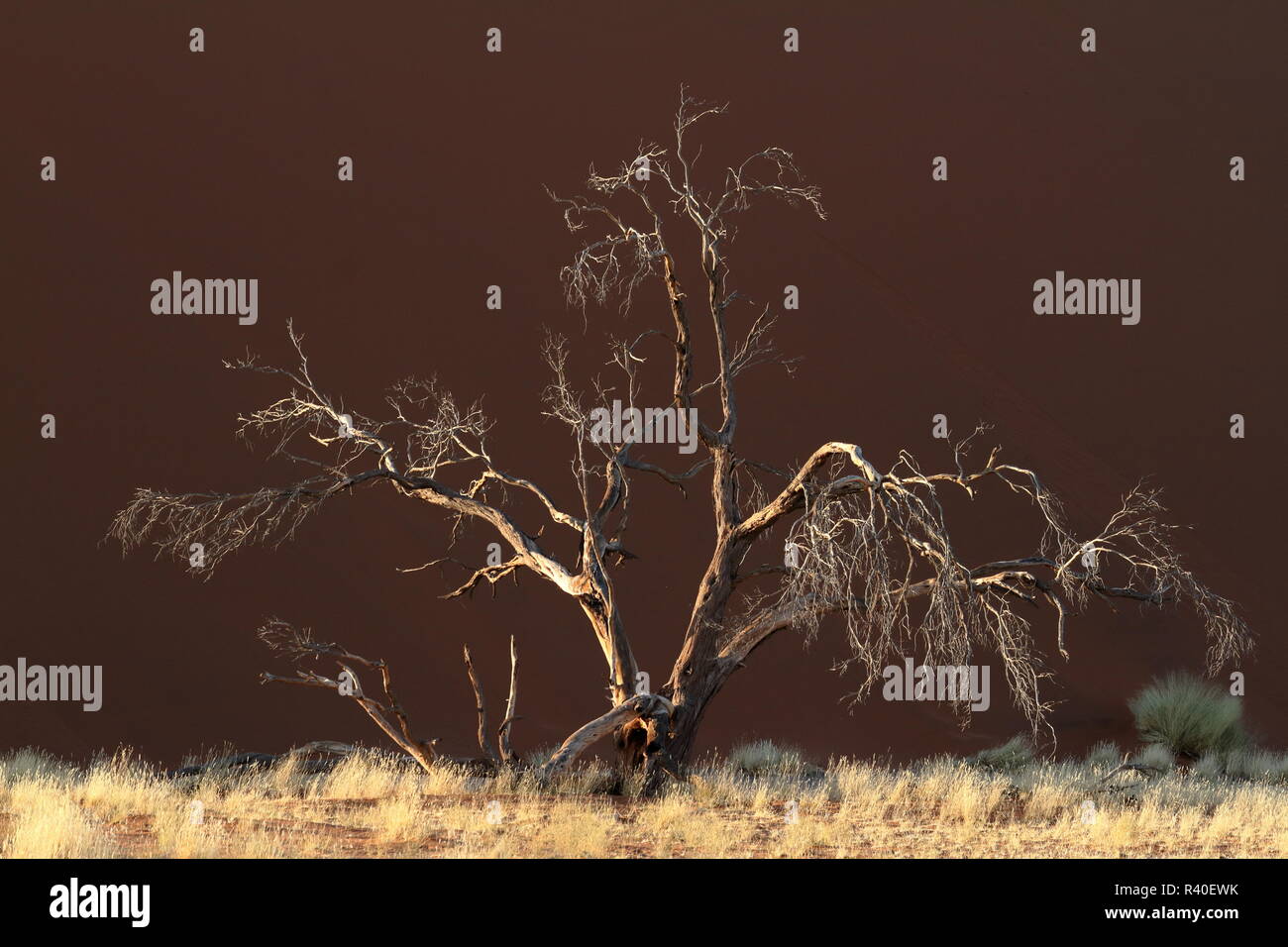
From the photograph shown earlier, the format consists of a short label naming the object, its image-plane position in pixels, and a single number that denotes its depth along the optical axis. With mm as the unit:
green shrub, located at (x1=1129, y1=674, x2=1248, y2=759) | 18391
